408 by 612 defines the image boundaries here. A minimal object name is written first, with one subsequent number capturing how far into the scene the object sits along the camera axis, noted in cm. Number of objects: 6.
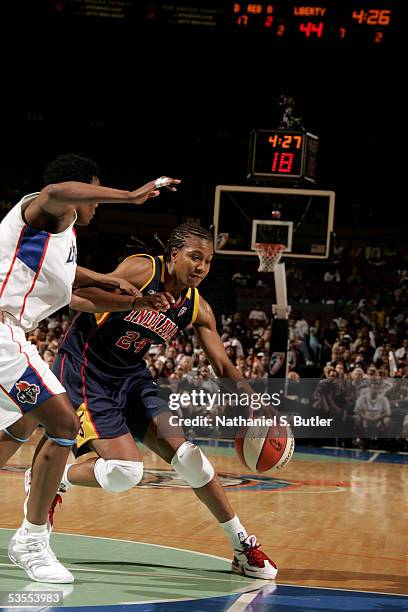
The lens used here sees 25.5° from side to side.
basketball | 507
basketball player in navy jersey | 493
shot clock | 1384
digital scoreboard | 1638
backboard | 1420
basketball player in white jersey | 402
